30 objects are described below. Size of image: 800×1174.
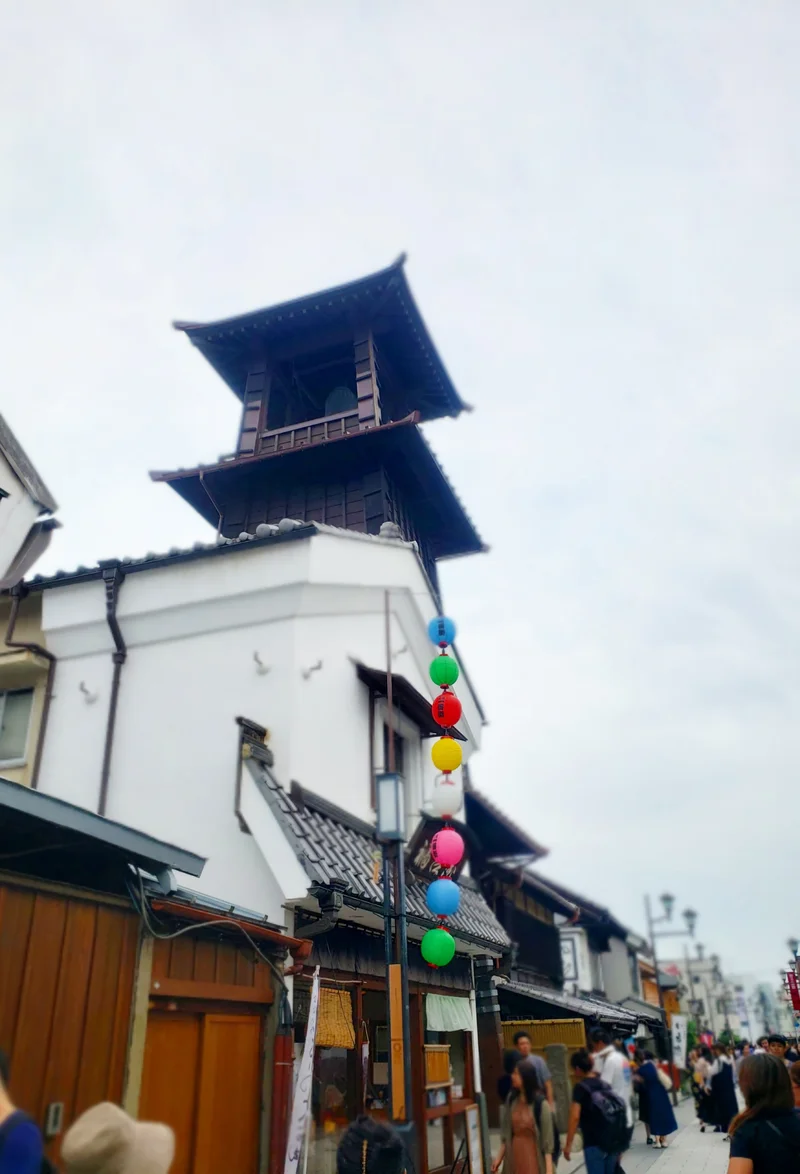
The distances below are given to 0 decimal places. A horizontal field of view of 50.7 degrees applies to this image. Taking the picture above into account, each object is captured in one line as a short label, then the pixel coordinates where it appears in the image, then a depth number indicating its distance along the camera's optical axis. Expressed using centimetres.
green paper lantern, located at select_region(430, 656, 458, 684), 1280
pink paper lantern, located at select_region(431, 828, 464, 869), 1230
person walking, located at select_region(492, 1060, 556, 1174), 865
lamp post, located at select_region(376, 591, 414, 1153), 873
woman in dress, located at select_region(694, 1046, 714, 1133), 1931
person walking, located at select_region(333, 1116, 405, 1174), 509
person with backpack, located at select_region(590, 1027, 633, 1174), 1253
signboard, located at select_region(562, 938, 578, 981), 3134
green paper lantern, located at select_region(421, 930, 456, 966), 1155
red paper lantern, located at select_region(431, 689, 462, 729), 1283
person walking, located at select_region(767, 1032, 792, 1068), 1069
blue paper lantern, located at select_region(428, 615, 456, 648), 1301
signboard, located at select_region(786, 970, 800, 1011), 2041
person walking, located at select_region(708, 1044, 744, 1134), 1841
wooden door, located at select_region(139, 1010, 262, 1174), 748
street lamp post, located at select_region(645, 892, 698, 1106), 3656
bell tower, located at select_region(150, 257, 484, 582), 1762
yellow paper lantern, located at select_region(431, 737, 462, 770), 1239
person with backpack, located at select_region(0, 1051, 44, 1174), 296
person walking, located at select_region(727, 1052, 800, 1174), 488
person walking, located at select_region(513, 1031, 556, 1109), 930
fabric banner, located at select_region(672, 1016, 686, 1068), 2786
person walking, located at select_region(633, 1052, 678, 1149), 1695
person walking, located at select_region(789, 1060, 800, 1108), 797
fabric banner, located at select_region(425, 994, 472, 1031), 1373
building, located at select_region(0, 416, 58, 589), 1229
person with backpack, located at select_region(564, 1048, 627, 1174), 889
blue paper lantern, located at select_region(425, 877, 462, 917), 1182
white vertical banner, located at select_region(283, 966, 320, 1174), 851
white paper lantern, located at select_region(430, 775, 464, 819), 1257
